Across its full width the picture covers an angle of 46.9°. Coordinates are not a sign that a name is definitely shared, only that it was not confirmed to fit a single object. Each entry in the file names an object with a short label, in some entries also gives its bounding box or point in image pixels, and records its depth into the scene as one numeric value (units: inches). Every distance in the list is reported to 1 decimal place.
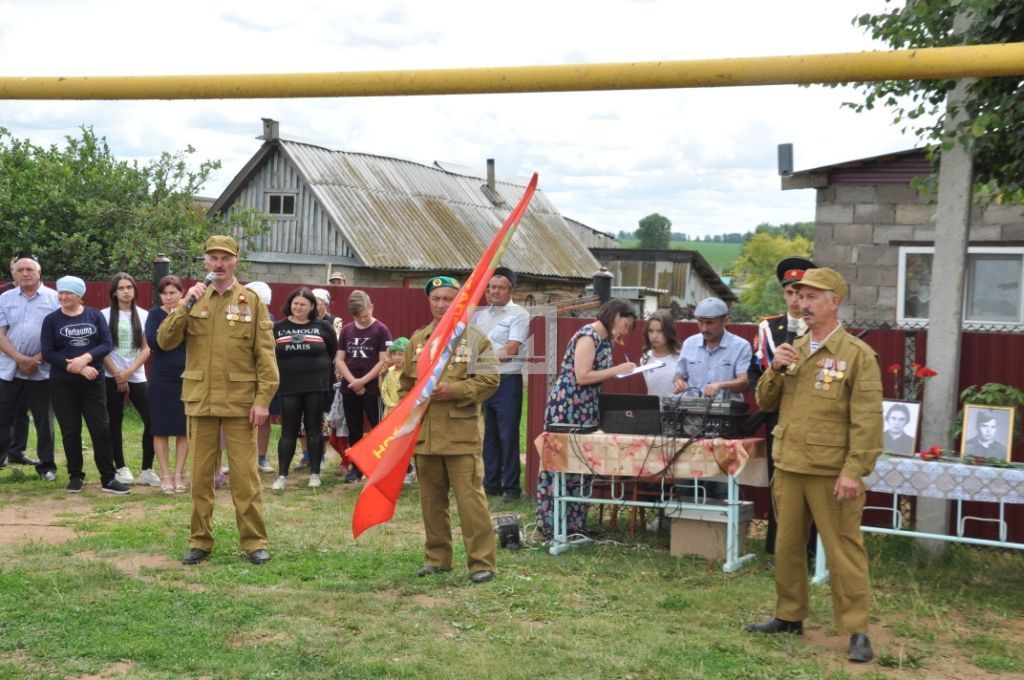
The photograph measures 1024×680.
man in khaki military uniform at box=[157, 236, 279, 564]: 315.9
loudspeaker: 599.2
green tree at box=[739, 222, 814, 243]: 3237.0
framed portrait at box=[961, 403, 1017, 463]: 305.0
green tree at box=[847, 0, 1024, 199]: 305.0
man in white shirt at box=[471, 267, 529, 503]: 395.5
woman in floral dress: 351.3
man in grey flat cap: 347.9
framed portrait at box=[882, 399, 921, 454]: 312.5
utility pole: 320.5
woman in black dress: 427.8
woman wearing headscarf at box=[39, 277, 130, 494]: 424.2
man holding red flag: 299.4
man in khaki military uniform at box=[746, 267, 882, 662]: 241.9
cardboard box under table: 332.2
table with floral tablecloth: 323.6
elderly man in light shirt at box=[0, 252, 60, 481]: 443.8
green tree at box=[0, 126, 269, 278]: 928.3
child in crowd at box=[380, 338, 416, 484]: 443.2
